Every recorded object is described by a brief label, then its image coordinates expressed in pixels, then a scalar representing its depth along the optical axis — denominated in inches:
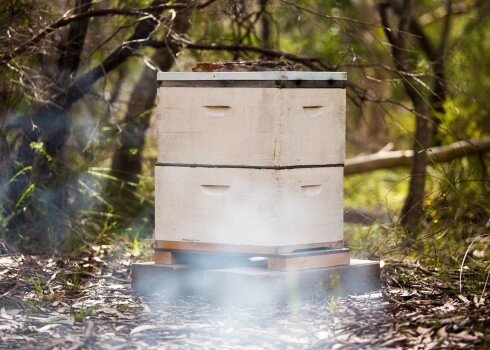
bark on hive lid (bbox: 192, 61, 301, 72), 283.4
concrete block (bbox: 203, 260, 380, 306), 267.0
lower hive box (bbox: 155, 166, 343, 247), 272.6
